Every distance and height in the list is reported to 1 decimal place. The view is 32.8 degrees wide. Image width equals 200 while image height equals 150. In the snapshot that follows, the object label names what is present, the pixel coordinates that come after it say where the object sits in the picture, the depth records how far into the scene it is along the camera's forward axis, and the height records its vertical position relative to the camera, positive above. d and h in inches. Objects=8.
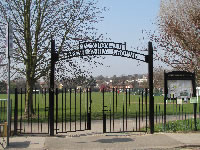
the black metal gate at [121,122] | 572.1 -63.5
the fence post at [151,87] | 483.5 +7.1
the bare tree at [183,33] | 677.9 +121.8
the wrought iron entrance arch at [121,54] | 482.0 +54.4
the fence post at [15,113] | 452.3 -28.2
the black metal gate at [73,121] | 507.0 -64.6
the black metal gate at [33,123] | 457.3 -64.1
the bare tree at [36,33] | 813.9 +143.1
